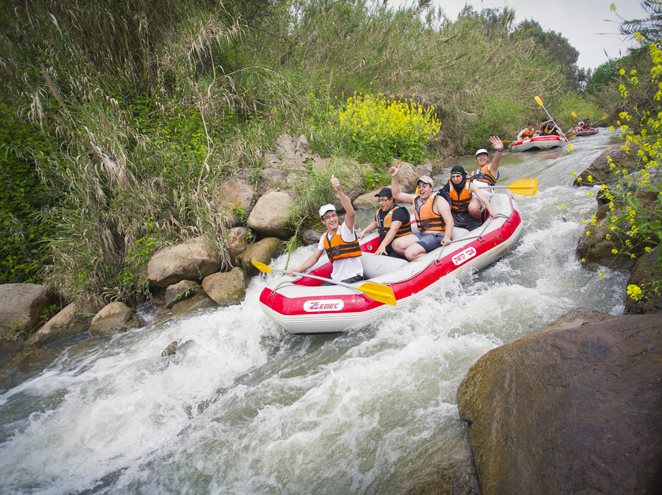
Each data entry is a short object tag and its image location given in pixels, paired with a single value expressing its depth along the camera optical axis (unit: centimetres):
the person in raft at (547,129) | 1069
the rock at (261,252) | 521
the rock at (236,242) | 530
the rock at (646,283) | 257
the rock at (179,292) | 484
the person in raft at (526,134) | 1125
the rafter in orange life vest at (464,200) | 487
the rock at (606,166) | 537
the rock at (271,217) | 551
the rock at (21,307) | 459
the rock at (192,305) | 471
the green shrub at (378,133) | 727
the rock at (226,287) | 472
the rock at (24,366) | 388
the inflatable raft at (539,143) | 1026
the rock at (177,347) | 381
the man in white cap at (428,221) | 426
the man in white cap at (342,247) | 381
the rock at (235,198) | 559
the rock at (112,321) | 453
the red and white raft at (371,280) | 350
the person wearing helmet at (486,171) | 543
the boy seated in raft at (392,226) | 434
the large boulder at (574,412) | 132
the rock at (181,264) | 491
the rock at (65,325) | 455
